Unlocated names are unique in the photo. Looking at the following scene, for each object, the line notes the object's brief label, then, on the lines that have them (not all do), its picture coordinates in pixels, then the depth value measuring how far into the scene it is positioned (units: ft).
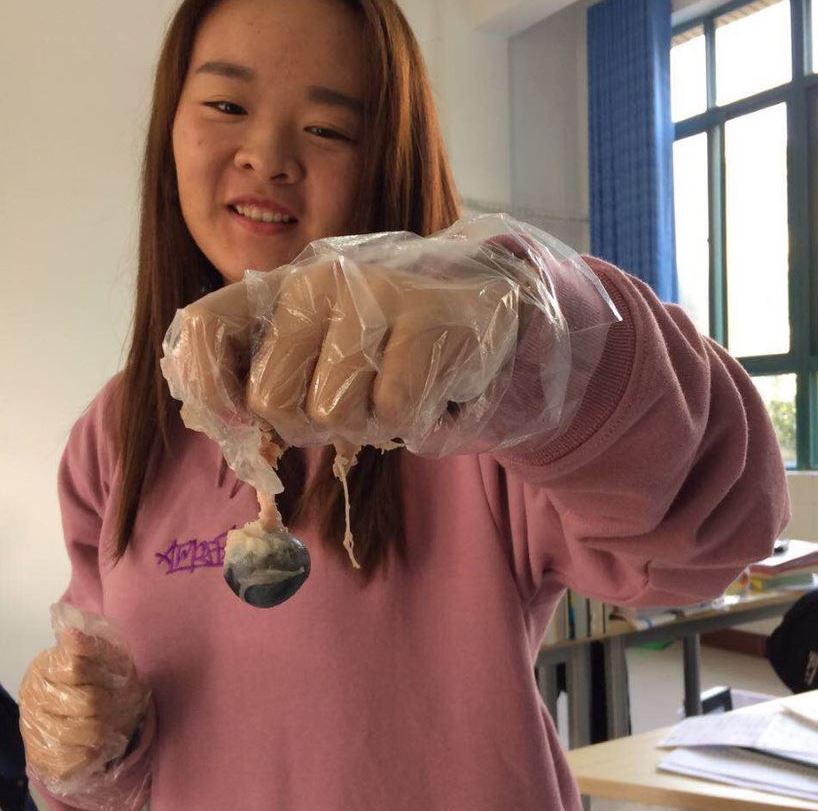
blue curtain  13.67
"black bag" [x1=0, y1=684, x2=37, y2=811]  4.23
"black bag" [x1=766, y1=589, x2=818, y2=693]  5.92
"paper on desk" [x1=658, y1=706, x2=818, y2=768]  3.85
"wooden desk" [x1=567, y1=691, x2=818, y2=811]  3.49
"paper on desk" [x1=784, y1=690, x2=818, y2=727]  4.22
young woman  2.36
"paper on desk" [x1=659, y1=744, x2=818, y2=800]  3.55
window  13.46
